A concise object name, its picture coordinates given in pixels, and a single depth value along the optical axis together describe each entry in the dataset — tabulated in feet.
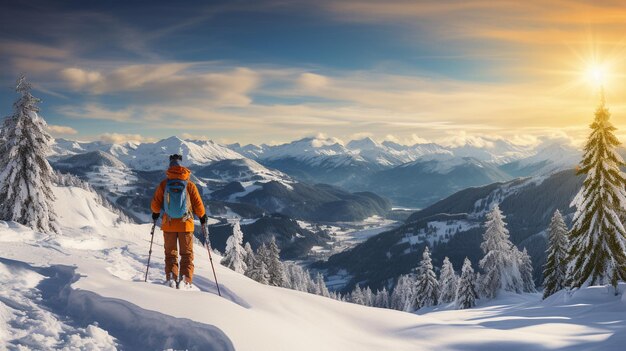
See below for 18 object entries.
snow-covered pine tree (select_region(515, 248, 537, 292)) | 217.66
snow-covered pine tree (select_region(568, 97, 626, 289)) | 74.28
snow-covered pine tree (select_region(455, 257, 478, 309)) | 159.12
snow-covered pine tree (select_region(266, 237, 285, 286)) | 152.66
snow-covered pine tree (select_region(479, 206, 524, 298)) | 171.63
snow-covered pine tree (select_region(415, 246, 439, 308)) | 190.19
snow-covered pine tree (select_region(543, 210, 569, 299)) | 140.36
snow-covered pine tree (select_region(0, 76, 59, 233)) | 89.35
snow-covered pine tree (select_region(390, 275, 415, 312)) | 206.06
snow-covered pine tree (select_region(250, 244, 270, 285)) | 141.08
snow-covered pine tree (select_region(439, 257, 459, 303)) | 184.44
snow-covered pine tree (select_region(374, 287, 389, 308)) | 311.88
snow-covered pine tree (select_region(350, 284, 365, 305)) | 268.00
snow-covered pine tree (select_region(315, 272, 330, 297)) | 276.41
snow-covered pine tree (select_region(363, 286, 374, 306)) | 306.64
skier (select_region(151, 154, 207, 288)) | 31.65
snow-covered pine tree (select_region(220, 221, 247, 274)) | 157.58
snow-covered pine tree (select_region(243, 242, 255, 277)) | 164.04
